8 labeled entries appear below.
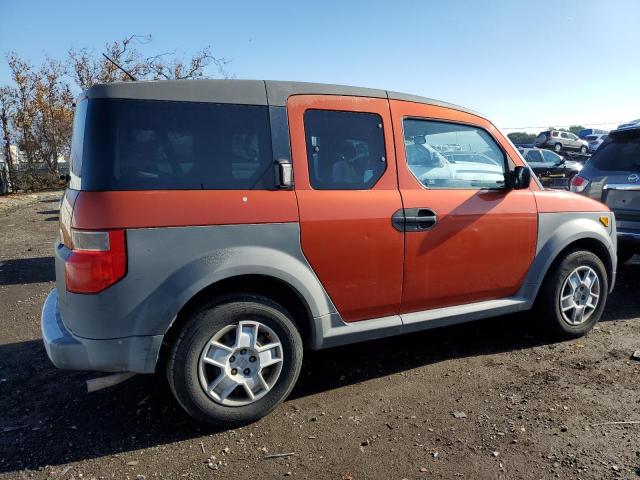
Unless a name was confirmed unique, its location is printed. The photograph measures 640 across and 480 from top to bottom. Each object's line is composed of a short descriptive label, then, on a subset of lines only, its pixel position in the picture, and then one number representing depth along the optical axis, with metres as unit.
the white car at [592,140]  35.89
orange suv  2.64
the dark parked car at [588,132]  42.22
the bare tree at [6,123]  19.11
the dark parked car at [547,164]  20.34
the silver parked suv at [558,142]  34.47
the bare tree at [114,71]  17.05
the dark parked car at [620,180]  5.63
